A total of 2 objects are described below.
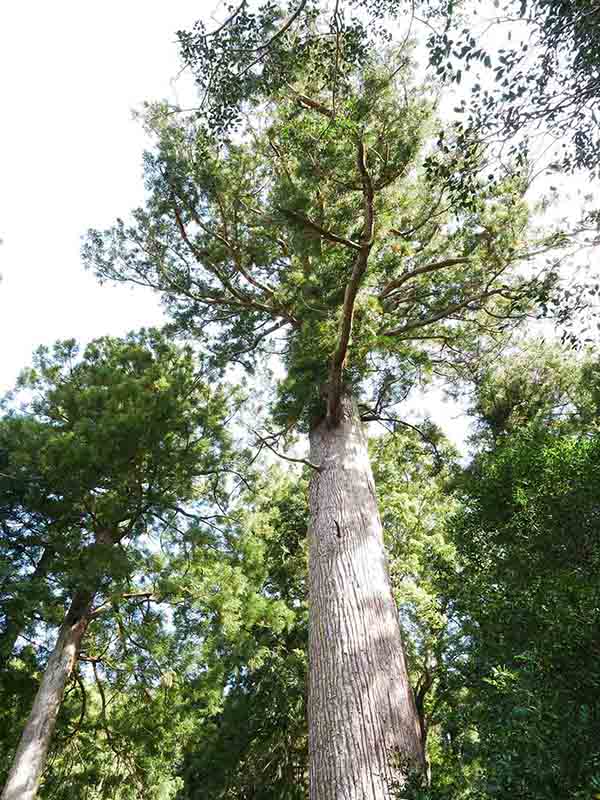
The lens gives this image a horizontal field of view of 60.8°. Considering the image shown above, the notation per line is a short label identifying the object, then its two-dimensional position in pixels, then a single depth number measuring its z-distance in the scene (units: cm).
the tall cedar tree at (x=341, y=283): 296
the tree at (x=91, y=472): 554
